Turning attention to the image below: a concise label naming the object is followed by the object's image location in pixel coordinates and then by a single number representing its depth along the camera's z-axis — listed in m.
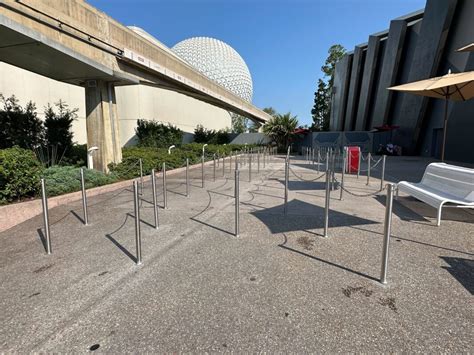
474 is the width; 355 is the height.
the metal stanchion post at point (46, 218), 4.11
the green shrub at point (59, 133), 10.53
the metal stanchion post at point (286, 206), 6.07
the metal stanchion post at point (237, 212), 4.63
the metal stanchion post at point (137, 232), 3.71
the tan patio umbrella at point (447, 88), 6.49
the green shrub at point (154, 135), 20.19
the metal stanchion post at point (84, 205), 5.37
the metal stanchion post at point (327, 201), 4.48
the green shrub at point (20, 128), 9.25
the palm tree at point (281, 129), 30.48
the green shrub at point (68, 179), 7.33
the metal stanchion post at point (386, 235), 3.02
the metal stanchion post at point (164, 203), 6.64
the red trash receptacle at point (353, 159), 11.95
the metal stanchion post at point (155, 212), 5.10
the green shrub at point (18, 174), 5.68
